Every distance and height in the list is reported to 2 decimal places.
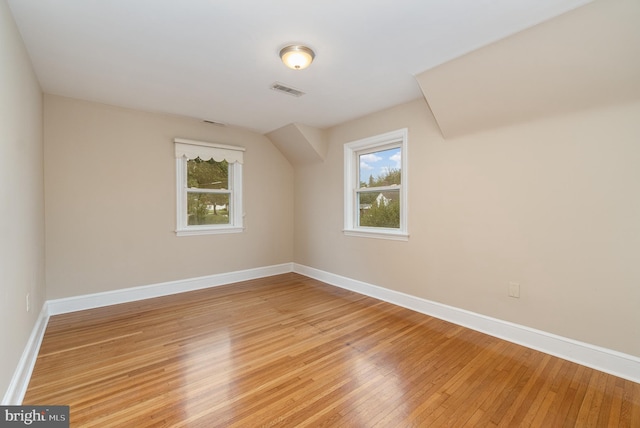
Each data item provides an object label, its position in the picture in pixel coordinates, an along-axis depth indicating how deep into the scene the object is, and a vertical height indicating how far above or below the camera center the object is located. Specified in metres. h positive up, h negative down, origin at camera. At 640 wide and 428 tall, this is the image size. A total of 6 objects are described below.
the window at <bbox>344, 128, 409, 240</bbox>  3.49 +0.36
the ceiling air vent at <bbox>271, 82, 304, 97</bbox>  2.88 +1.32
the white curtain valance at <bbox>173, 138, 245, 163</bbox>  3.89 +0.93
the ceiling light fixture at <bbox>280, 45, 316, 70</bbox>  2.19 +1.26
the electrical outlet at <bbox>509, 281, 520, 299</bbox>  2.53 -0.71
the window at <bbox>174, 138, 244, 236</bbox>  3.96 +0.39
